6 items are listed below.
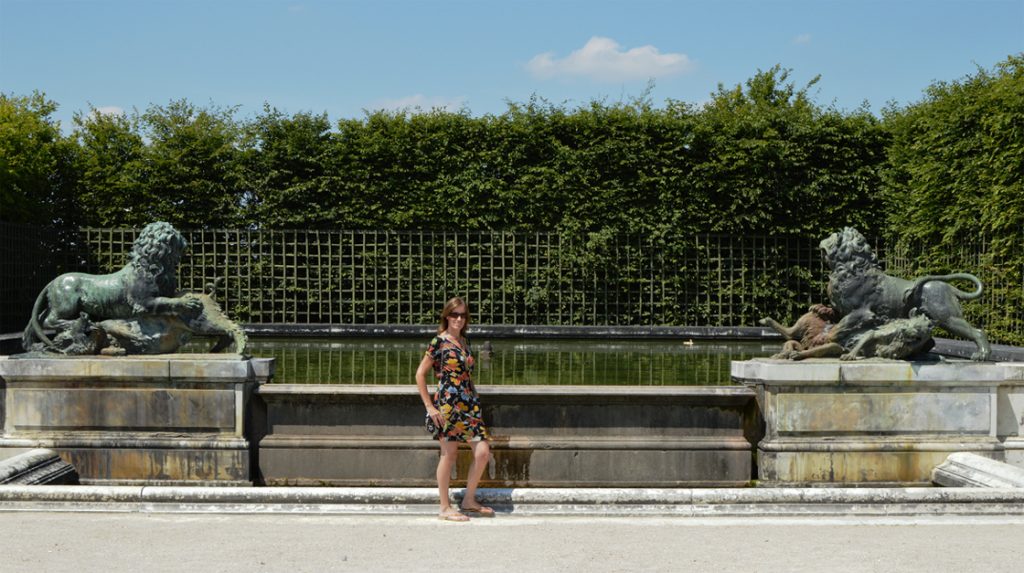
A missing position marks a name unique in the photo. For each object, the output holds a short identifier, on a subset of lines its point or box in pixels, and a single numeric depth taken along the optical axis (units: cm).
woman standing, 478
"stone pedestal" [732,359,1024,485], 573
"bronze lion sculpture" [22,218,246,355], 588
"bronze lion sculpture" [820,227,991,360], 590
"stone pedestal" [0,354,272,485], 575
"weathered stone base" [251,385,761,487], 578
